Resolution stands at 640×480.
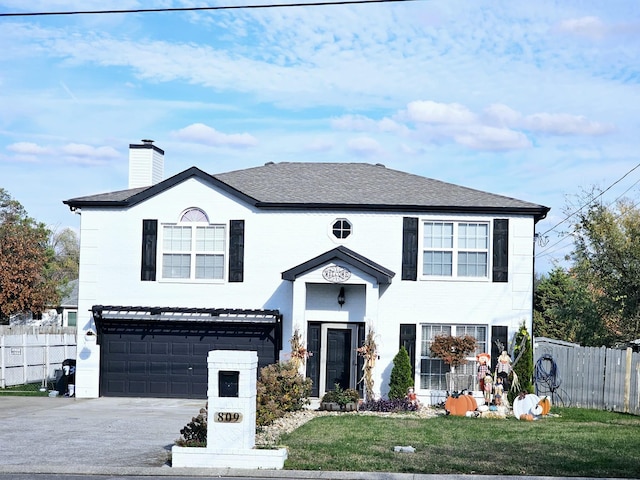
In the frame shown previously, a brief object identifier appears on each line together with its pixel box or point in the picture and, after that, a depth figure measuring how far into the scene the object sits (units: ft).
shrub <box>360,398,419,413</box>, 75.72
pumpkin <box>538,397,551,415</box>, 72.08
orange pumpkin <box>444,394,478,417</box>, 72.08
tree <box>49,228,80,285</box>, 263.49
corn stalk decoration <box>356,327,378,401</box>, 78.12
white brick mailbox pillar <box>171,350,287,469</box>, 44.75
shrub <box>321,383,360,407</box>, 74.23
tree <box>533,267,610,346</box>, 115.85
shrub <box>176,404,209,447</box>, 48.34
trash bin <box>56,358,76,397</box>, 86.63
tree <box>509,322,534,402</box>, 78.18
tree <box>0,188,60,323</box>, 154.10
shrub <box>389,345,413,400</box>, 78.28
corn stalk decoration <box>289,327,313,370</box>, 77.66
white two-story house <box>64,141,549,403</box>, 82.17
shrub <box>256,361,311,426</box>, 63.93
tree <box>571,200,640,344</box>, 108.27
